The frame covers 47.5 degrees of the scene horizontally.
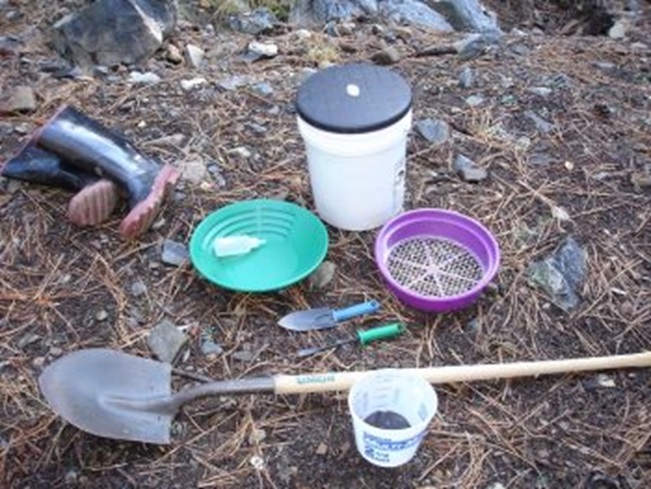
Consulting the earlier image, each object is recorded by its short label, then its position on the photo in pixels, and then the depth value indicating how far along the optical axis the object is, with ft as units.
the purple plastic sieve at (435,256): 6.18
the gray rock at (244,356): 5.88
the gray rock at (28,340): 5.97
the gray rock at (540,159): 7.51
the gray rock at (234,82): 8.43
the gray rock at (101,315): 6.13
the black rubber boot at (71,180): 6.60
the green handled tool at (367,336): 5.92
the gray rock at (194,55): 8.98
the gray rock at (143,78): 8.45
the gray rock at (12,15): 9.86
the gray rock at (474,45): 9.09
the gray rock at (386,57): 8.96
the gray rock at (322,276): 6.41
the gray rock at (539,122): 7.92
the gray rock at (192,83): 8.39
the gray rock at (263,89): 8.36
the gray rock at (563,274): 6.31
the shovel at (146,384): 5.27
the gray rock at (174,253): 6.55
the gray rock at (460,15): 11.34
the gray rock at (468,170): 7.29
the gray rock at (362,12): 10.49
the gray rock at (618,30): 10.74
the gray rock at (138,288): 6.33
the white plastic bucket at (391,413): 4.81
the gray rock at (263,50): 9.19
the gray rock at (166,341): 5.87
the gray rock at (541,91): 8.36
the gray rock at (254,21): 10.05
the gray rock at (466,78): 8.49
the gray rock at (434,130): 7.75
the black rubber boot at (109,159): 6.65
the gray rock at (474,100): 8.24
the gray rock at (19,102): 8.04
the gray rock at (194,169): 7.32
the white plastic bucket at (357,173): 6.07
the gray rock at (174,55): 9.07
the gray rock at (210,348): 5.92
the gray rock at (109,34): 8.93
